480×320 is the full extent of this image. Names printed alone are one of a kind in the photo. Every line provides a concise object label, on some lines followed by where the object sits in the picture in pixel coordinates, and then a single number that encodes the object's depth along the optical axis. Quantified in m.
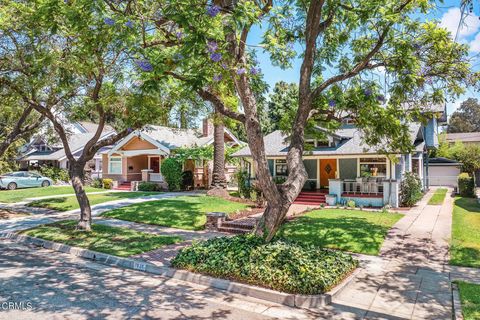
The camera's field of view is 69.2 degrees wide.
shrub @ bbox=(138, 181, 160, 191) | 26.86
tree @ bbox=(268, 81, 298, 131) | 43.71
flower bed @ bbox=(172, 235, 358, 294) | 6.77
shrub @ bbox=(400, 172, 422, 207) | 18.27
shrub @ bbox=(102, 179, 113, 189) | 29.33
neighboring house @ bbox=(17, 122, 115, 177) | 37.09
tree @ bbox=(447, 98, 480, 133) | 69.94
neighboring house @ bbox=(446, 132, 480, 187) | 48.55
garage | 34.00
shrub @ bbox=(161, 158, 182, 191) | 25.84
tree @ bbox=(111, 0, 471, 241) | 7.25
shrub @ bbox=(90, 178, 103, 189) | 30.17
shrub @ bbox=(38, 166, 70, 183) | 35.00
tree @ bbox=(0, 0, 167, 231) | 8.09
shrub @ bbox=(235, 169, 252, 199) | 21.12
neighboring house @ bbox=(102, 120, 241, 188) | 27.98
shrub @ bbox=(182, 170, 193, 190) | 26.51
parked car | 29.41
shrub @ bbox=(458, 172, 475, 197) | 23.31
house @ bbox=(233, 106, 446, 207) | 18.66
